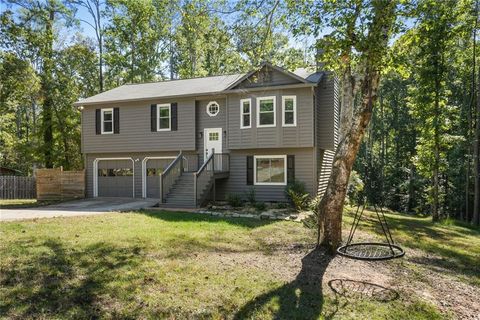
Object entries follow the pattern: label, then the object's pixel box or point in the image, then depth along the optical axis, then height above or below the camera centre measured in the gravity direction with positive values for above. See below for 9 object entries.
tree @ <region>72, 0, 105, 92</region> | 26.36 +11.01
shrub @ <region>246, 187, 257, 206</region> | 14.54 -1.72
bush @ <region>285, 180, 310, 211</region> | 13.09 -1.53
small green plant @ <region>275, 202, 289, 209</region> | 13.64 -2.01
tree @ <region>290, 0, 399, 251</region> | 5.95 +1.85
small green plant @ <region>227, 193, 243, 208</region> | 13.91 -1.85
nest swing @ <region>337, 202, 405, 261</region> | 4.88 -1.73
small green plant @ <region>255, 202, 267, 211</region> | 13.16 -1.99
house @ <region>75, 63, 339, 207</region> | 14.09 +0.92
